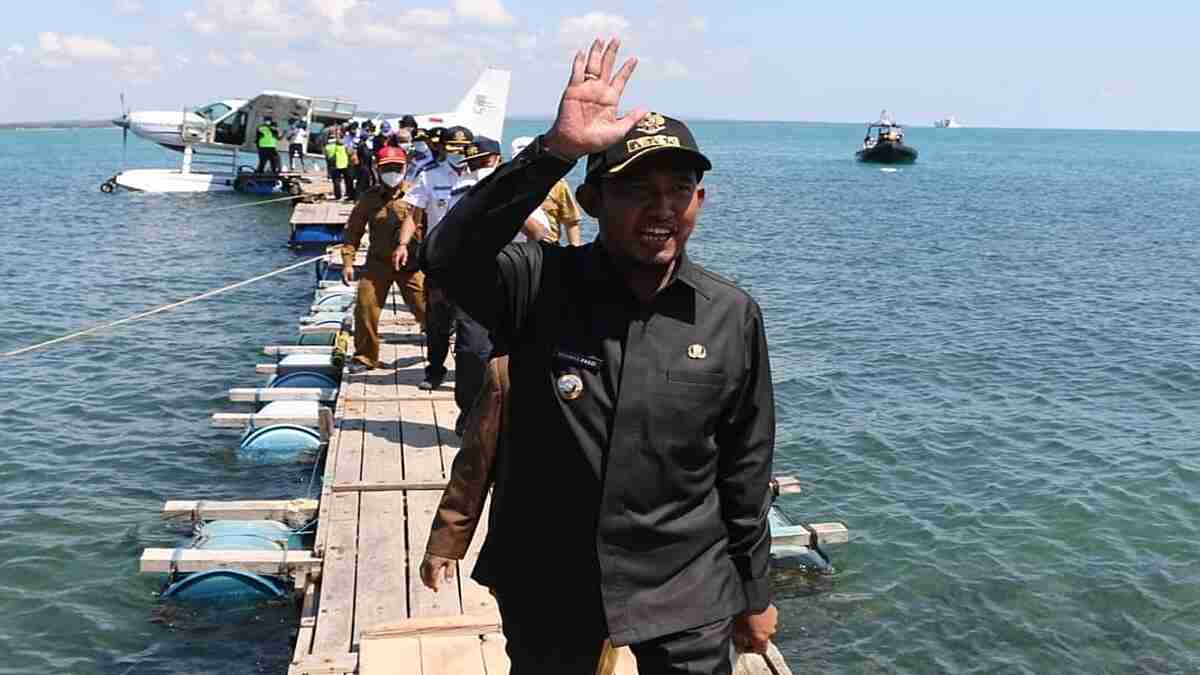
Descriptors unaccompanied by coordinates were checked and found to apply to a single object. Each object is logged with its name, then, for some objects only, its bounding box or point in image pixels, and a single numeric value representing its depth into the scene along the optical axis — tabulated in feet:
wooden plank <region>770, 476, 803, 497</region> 31.30
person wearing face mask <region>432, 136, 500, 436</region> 26.03
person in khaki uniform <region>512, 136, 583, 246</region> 29.43
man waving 9.73
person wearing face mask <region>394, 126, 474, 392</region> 30.48
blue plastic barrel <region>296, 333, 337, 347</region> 50.85
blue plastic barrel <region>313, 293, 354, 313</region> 54.24
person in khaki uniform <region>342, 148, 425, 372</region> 35.29
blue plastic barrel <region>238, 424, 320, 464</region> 37.78
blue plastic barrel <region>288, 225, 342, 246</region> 93.66
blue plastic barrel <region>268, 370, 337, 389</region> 43.14
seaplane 144.25
